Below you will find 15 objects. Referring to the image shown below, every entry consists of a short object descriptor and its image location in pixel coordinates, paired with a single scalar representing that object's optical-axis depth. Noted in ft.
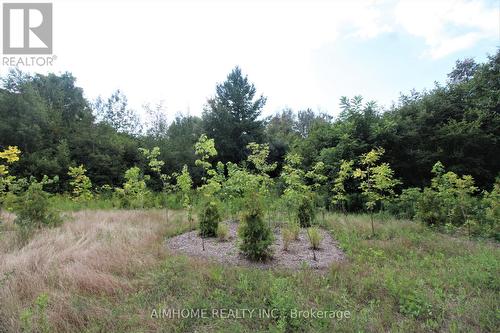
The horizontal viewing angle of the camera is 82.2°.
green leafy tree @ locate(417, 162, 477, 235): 20.90
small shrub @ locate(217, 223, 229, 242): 18.53
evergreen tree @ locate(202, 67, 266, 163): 61.57
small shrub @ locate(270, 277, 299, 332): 8.78
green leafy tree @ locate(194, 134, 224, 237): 17.24
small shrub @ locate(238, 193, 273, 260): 14.61
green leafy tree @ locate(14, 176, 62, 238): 18.84
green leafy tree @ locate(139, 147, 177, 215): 20.99
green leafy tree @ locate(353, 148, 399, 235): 18.94
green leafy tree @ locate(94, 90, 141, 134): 86.17
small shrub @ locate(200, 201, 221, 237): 18.75
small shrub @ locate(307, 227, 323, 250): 16.34
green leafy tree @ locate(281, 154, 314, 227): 18.29
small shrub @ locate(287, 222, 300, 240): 18.40
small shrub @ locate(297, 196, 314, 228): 22.22
